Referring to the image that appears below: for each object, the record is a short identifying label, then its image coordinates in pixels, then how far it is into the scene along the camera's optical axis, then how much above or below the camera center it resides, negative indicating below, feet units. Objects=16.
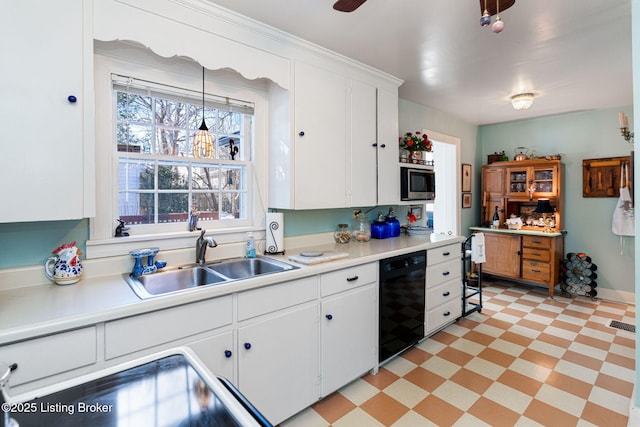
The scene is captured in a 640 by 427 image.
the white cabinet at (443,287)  9.41 -2.35
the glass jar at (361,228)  9.84 -0.53
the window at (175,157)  6.42 +1.20
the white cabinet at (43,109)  4.42 +1.48
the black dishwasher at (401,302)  7.90 -2.34
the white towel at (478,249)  11.14 -1.30
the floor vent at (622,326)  10.43 -3.81
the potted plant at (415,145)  10.91 +2.28
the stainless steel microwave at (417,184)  10.44 +0.95
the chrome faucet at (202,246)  6.72 -0.72
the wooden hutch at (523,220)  13.52 -0.45
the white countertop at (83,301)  3.75 -1.24
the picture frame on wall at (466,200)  15.49 +0.55
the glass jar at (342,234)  9.49 -0.66
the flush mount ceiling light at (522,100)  11.11 +3.86
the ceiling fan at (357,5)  5.00 +3.31
